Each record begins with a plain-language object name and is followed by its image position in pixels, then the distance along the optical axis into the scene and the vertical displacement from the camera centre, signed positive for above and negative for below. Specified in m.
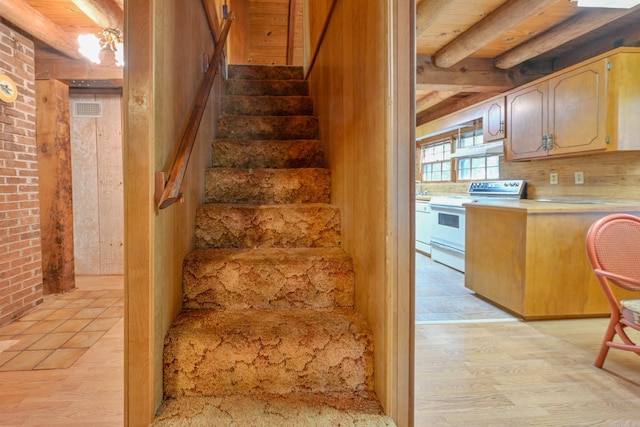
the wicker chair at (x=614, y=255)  1.93 -0.35
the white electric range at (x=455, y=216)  4.05 -0.23
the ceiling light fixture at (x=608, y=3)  2.07 +1.24
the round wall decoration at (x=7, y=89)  2.69 +0.95
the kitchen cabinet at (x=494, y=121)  3.85 +0.94
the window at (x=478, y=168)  4.60 +0.48
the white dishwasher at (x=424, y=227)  5.14 -0.44
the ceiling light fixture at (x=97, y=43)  2.62 +1.30
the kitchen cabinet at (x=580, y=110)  2.59 +0.80
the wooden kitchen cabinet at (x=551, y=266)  2.64 -0.55
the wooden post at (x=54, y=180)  3.47 +0.24
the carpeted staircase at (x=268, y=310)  1.34 -0.54
